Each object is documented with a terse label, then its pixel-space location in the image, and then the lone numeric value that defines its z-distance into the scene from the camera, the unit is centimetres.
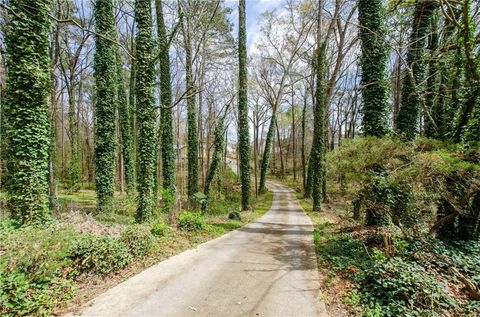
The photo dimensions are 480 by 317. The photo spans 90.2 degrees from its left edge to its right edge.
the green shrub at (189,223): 968
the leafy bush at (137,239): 661
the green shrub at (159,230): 827
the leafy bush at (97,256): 536
